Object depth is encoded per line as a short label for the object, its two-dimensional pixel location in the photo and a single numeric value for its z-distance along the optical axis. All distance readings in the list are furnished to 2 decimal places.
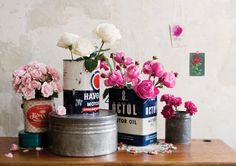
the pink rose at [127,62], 1.35
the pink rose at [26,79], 1.29
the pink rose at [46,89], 1.29
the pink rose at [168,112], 1.35
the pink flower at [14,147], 1.28
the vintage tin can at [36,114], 1.30
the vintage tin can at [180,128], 1.36
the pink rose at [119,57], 1.35
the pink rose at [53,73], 1.31
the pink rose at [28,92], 1.29
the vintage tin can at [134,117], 1.31
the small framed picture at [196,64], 1.55
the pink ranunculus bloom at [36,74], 1.29
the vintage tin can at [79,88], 1.25
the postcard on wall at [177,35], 1.54
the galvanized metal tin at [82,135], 1.22
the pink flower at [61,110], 1.25
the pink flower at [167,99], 1.37
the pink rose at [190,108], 1.37
